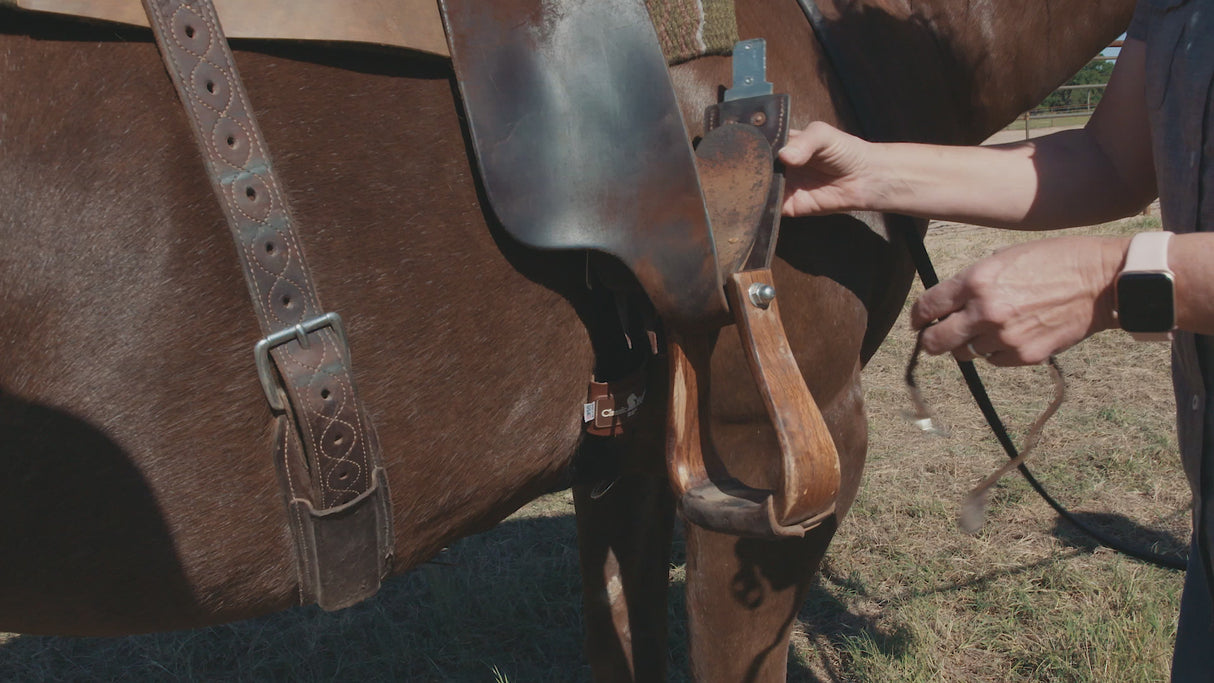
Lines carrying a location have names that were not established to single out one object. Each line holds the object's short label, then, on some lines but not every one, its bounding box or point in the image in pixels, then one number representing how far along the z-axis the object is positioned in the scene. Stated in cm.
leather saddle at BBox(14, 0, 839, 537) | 108
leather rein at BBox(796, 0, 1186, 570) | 149
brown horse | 91
